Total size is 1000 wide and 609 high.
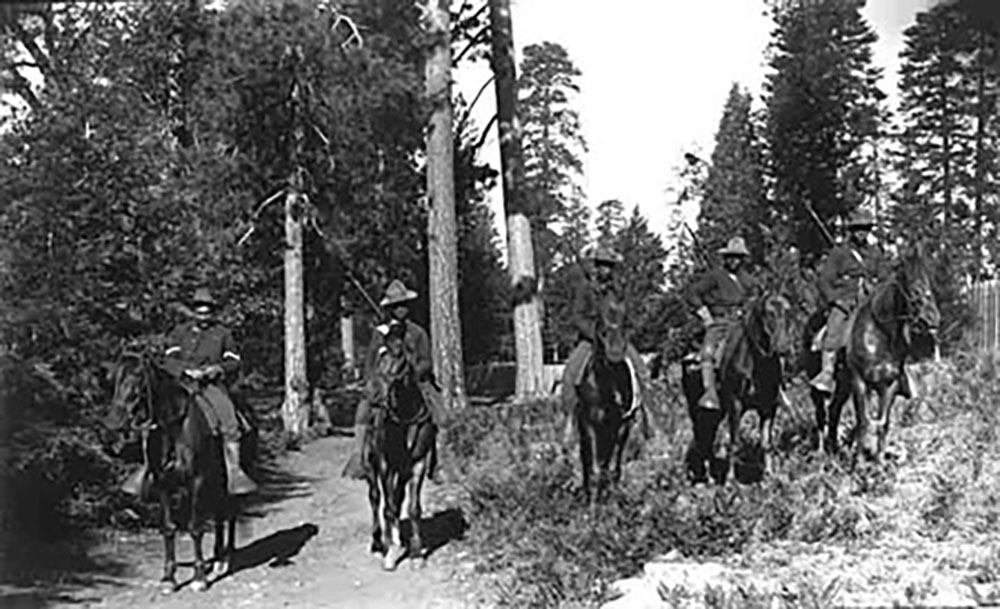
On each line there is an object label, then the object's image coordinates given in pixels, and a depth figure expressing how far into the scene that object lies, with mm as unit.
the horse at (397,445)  12570
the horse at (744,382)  13391
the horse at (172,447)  11945
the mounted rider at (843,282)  14094
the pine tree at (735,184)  34375
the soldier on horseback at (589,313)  12617
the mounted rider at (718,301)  13656
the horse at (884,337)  13109
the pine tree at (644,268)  24156
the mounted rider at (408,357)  12648
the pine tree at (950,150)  20438
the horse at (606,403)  12438
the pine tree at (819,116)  29436
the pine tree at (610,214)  56622
